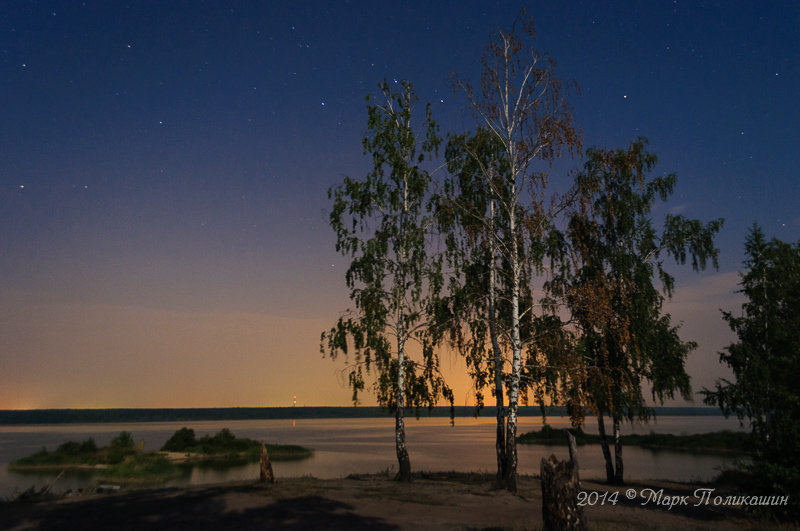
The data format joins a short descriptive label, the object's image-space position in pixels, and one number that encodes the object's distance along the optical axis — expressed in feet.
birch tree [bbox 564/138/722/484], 83.10
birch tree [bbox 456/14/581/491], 69.67
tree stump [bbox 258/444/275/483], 70.10
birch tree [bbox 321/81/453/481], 79.82
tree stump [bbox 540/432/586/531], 42.42
